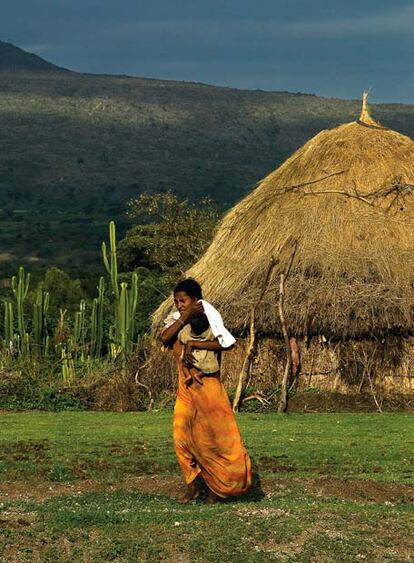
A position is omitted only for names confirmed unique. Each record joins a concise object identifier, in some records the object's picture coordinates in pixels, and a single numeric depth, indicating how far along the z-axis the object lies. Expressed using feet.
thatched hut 71.51
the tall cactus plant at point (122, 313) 82.94
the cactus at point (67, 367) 81.87
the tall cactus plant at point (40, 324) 86.89
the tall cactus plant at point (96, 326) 86.84
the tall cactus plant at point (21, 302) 86.33
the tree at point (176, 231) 114.28
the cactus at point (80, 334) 87.73
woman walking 35.60
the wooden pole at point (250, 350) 70.13
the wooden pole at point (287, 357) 70.44
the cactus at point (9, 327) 87.54
